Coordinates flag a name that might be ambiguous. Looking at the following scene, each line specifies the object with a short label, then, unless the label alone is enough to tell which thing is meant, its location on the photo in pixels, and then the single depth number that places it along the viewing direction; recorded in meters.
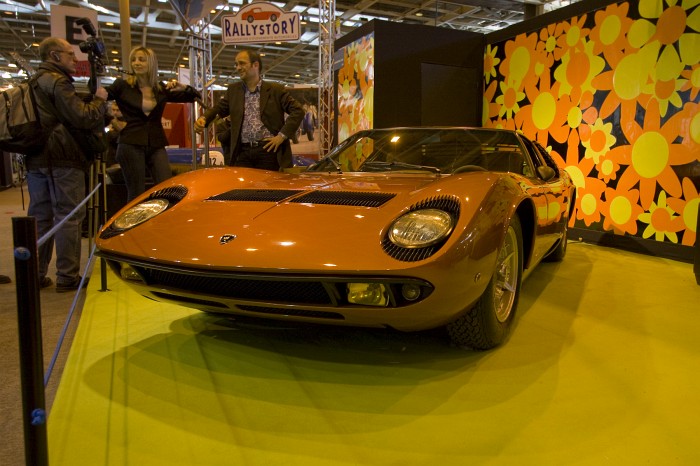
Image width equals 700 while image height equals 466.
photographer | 3.07
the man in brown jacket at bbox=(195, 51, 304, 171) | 3.79
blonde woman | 3.60
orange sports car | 1.69
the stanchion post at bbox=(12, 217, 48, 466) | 1.07
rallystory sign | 7.30
